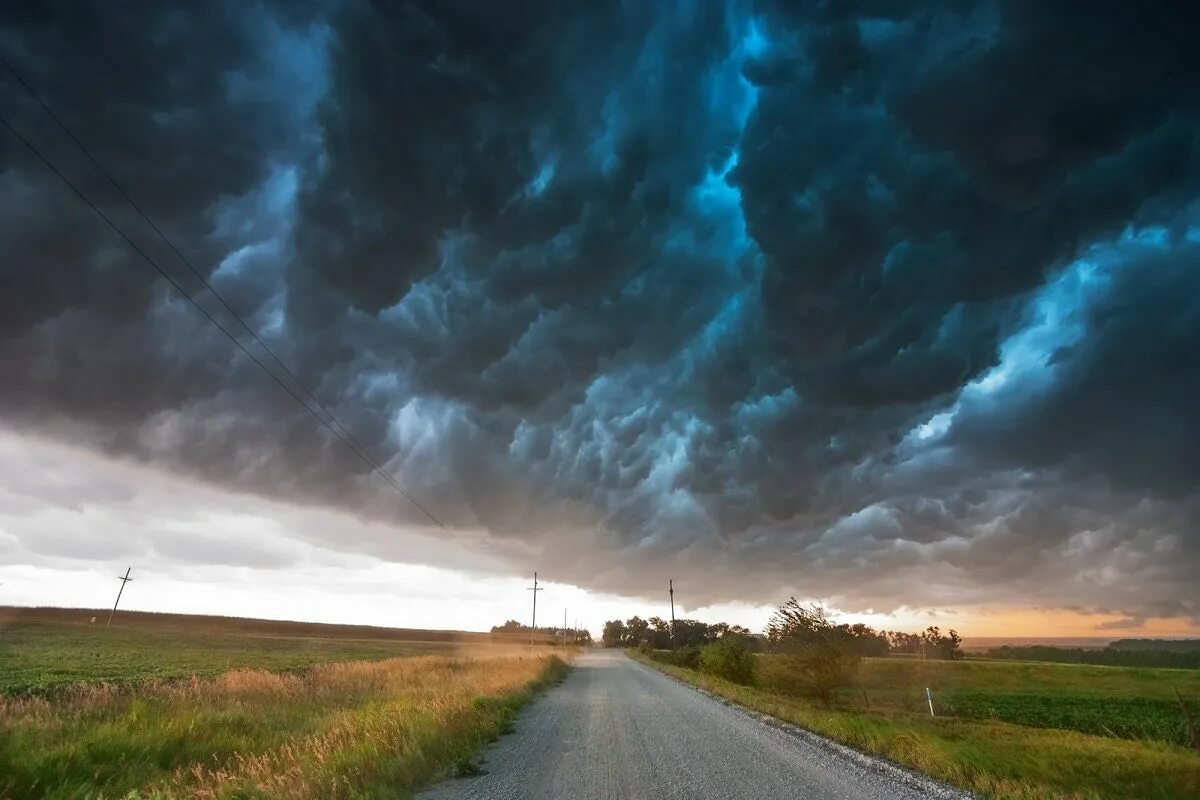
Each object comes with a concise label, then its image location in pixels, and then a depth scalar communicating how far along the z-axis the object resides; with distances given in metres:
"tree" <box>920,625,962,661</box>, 128.88
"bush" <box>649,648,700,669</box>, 67.43
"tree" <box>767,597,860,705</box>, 27.33
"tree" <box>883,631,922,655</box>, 143.62
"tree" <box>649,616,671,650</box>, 165.16
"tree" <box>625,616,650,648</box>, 188.89
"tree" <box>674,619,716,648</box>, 146.19
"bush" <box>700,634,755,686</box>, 43.09
